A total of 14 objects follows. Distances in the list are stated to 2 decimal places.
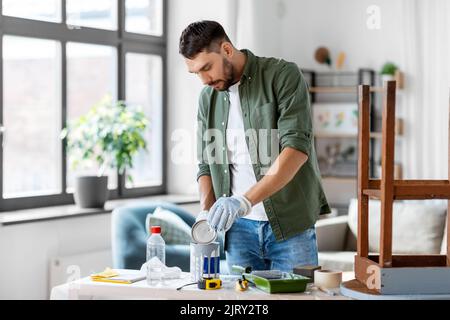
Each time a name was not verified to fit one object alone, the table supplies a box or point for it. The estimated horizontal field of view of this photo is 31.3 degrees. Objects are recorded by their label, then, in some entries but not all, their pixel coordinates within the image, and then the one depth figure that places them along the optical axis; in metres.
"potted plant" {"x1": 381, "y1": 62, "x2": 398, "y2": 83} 5.62
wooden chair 1.94
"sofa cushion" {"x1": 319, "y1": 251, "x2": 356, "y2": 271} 4.40
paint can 2.22
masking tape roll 2.18
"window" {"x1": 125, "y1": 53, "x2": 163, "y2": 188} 5.30
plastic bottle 2.39
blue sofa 3.97
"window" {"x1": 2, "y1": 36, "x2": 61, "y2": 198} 4.45
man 2.34
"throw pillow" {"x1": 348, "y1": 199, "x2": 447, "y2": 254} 4.58
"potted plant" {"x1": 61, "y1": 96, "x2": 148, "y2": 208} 4.61
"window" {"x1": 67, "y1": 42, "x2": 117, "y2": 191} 4.84
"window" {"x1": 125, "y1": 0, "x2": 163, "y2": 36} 5.20
